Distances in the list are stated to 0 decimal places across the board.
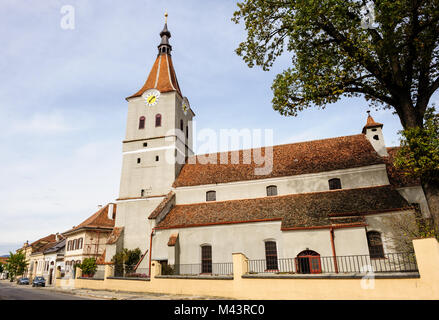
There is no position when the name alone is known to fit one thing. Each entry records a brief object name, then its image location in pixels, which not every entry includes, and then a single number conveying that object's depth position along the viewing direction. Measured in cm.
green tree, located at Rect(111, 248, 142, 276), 2256
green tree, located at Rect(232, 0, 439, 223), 1166
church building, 1684
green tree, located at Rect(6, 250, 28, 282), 5374
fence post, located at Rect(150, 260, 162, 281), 1691
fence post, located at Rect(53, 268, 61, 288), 2721
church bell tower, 2500
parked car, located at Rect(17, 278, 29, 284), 3971
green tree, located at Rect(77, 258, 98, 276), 2416
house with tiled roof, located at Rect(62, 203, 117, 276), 3150
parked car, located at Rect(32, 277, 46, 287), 3155
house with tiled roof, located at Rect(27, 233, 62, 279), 4342
